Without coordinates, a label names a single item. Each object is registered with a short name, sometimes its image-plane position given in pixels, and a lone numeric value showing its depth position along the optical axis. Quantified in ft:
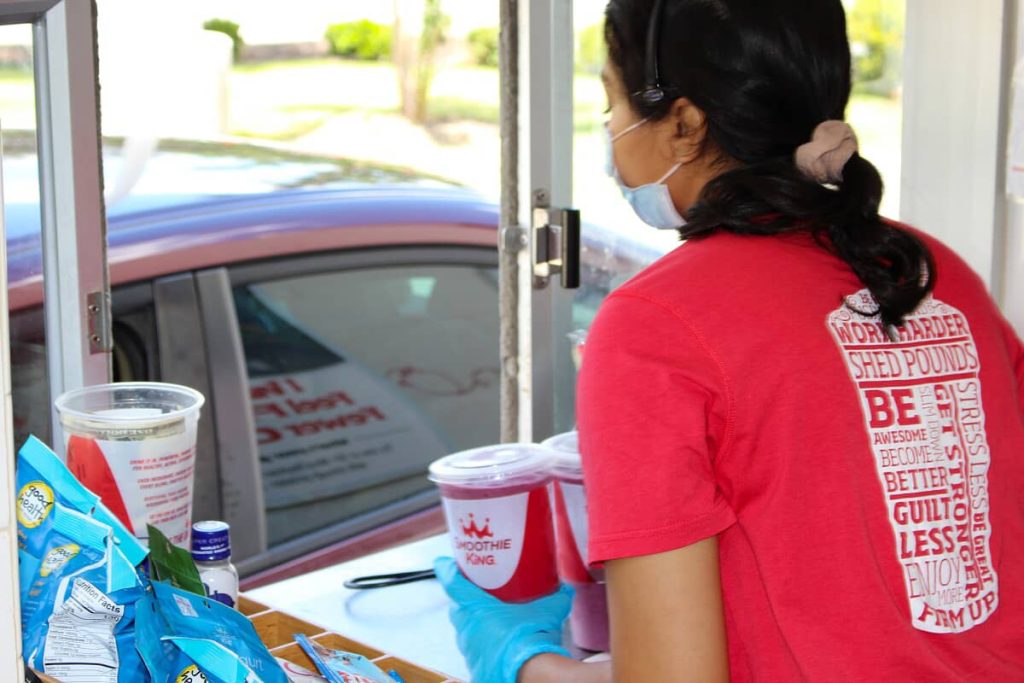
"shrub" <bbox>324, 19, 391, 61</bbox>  38.77
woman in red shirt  6.56
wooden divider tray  7.35
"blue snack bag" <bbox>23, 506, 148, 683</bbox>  6.74
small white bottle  7.50
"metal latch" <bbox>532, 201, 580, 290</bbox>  8.76
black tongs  8.35
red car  10.37
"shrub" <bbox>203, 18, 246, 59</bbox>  31.67
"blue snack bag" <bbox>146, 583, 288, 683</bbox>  6.77
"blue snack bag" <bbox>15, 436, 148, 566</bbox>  6.90
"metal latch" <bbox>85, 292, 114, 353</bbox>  7.86
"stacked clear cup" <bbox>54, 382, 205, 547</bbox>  7.52
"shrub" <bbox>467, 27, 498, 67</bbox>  38.23
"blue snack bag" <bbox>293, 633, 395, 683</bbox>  7.19
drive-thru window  7.83
